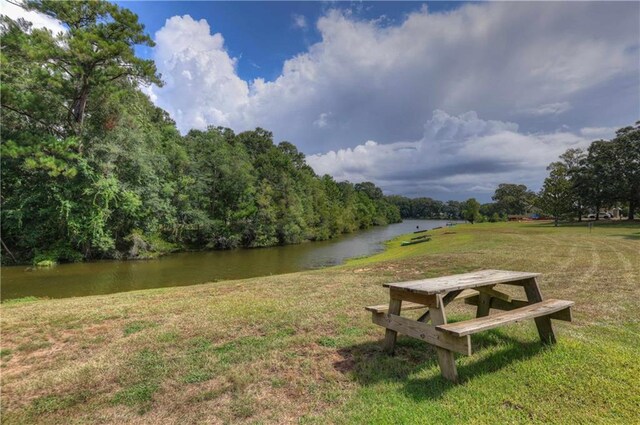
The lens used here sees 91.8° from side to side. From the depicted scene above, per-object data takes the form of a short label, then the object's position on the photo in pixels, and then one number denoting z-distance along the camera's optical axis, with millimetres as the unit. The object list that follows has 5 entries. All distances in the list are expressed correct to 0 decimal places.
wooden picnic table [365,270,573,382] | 3111
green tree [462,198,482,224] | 76438
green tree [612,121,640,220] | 38375
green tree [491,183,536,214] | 85412
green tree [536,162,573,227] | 37969
